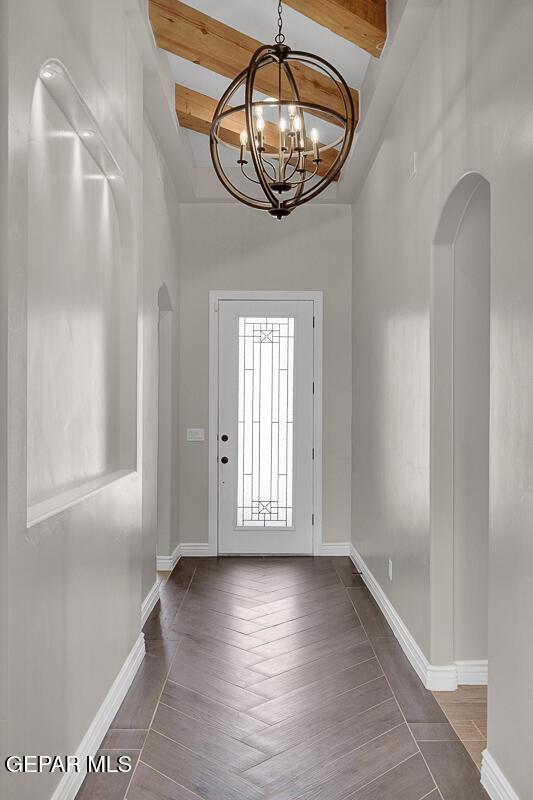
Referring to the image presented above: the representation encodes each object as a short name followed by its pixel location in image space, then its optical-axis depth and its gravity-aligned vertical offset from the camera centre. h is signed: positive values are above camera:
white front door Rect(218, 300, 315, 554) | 6.29 -0.25
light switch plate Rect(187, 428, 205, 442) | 6.30 -0.28
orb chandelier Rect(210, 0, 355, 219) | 2.62 +1.09
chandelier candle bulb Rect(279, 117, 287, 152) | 2.85 +1.12
